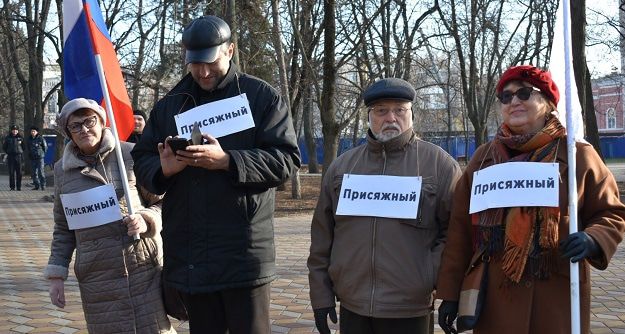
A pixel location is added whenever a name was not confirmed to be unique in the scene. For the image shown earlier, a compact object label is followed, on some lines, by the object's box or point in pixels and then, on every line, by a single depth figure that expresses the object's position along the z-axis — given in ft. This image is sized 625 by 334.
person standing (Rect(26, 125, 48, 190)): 67.62
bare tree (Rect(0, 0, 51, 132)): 87.04
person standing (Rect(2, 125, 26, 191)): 67.97
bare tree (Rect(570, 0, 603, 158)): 49.21
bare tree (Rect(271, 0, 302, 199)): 53.88
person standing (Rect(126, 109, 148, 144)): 23.80
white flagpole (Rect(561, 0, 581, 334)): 8.88
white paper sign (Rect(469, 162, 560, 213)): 9.15
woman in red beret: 9.16
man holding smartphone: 10.30
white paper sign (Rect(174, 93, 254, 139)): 10.48
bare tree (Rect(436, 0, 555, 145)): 82.48
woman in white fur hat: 11.63
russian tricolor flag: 13.73
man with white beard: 10.32
